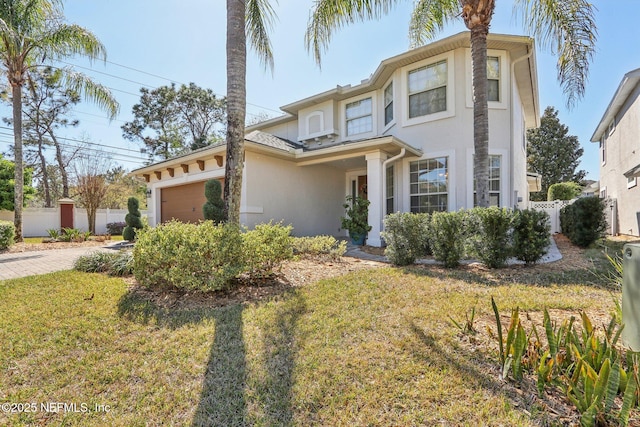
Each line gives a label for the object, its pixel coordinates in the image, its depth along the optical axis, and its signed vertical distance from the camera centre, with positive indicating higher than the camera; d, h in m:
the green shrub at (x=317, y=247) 7.15 -0.80
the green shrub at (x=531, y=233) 5.66 -0.39
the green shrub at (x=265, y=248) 4.92 -0.58
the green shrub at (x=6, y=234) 9.59 -0.59
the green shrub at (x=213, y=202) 8.90 +0.38
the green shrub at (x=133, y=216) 12.34 -0.04
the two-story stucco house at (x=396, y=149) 8.70 +2.01
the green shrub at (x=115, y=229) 17.16 -0.79
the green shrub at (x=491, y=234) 5.62 -0.42
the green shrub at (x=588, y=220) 7.75 -0.21
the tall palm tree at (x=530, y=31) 6.37 +3.89
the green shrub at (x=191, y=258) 4.43 -0.66
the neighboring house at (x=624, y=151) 10.15 +2.41
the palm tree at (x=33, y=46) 9.91 +5.97
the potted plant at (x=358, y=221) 9.34 -0.24
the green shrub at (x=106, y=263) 6.10 -1.02
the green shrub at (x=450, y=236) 5.95 -0.47
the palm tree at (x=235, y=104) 5.43 +2.05
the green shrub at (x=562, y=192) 17.62 +1.22
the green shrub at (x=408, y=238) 6.32 -0.53
